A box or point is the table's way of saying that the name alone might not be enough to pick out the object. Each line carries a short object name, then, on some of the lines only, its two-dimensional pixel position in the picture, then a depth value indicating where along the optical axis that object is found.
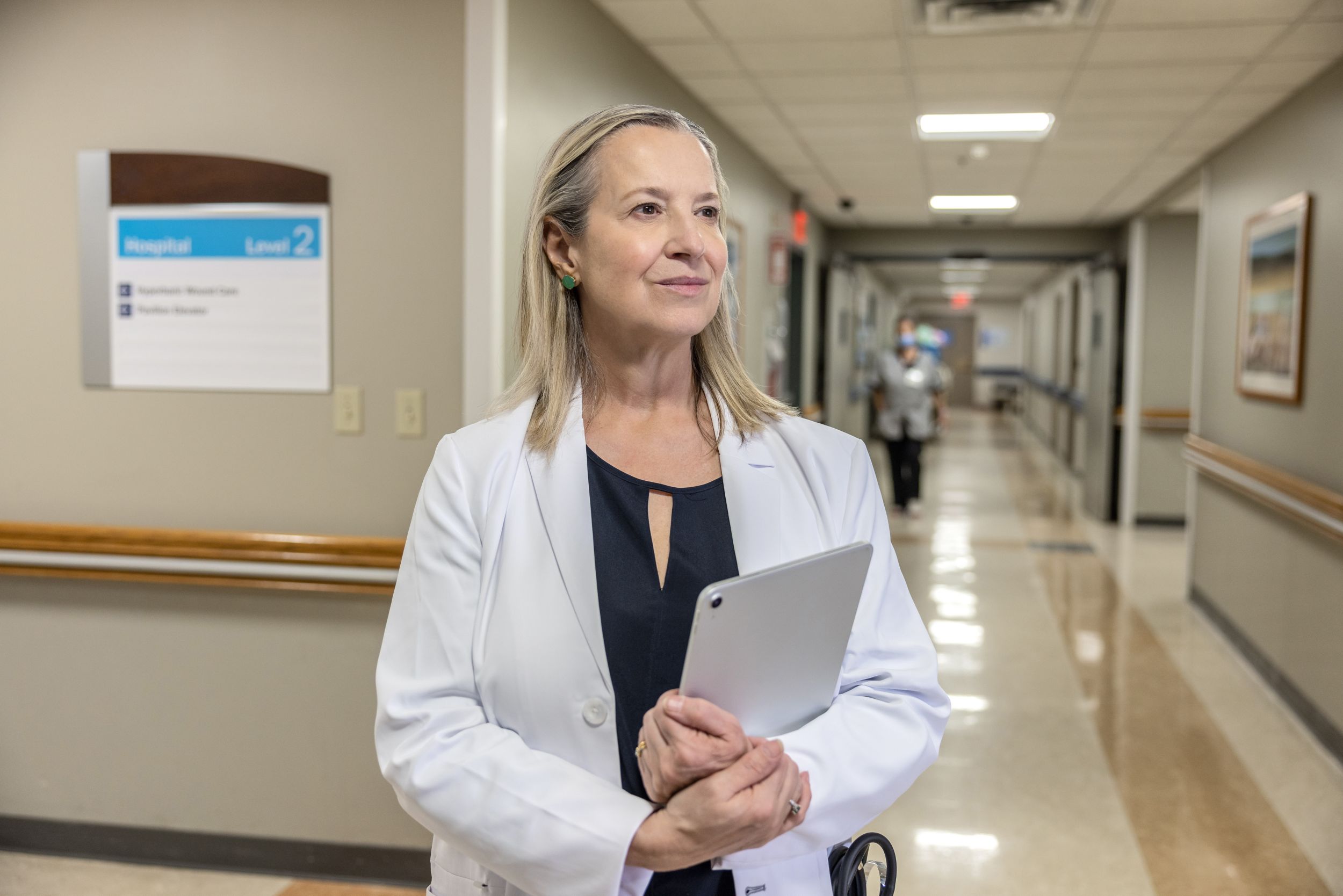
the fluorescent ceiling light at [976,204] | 8.91
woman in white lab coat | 1.10
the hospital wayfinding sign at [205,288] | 3.06
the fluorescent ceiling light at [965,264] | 12.12
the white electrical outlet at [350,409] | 3.08
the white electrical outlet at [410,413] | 3.05
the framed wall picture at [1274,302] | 4.80
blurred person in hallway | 9.29
